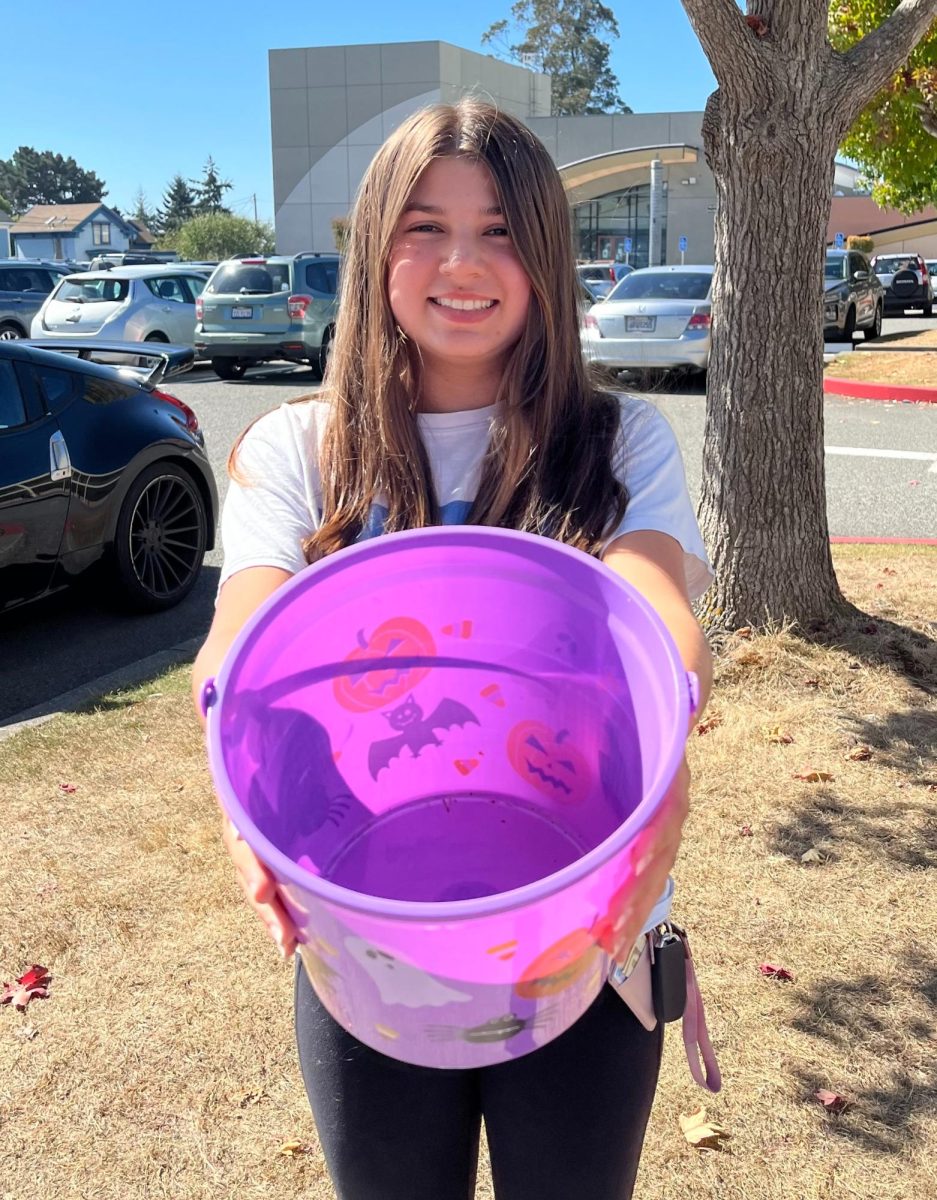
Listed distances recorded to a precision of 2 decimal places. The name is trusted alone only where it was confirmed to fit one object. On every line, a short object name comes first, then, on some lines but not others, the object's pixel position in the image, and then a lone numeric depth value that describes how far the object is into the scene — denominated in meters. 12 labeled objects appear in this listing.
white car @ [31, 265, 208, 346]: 16.66
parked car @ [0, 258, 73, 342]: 19.95
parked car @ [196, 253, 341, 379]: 16.45
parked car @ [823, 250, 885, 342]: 20.12
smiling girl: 1.48
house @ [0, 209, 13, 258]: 54.78
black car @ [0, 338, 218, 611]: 5.55
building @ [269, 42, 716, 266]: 45.94
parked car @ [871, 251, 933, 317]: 30.52
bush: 62.75
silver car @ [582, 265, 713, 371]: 13.97
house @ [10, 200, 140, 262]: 79.62
